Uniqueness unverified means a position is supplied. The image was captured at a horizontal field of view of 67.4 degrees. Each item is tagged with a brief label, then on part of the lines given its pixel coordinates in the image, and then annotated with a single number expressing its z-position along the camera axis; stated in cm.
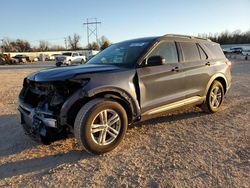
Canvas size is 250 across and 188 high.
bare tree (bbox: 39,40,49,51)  6818
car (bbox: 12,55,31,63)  3342
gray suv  267
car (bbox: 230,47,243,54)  4006
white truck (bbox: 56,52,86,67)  2538
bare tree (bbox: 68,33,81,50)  6726
